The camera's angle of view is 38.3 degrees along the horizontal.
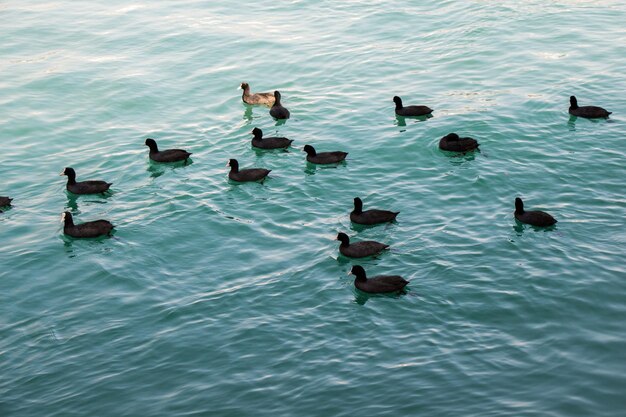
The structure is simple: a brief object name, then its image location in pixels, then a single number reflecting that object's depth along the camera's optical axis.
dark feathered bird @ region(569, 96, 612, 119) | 28.33
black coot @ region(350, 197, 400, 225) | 22.77
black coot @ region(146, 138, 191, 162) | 27.41
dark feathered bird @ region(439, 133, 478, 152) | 26.62
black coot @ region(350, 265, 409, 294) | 19.47
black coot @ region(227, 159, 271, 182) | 25.81
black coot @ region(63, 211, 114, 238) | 23.30
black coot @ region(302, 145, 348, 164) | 26.48
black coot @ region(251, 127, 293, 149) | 27.98
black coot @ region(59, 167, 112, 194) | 25.74
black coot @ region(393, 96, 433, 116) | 29.69
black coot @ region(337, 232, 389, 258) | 21.23
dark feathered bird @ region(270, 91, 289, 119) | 30.56
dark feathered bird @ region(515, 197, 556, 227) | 21.86
